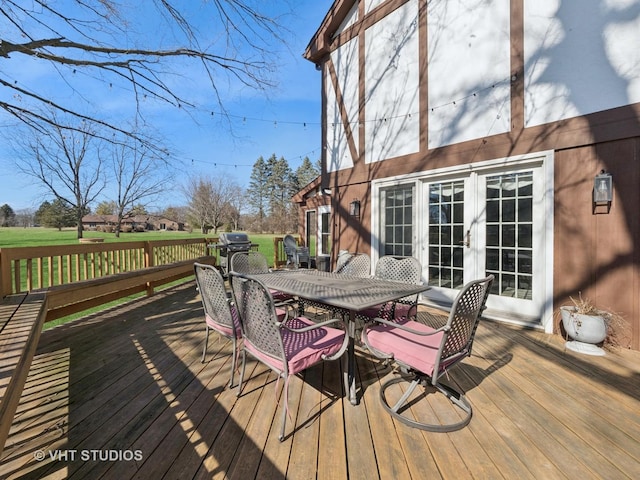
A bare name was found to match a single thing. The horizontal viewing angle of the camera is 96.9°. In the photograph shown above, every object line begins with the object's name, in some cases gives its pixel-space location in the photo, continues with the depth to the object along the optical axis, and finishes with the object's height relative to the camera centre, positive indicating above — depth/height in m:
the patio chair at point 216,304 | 2.21 -0.56
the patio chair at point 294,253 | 7.10 -0.43
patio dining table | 1.99 -0.46
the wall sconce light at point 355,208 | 5.35 +0.52
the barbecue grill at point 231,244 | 7.99 -0.21
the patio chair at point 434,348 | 1.66 -0.74
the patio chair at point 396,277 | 2.72 -0.47
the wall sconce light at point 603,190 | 2.89 +0.45
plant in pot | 2.77 -0.94
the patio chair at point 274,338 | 1.66 -0.72
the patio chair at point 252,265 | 3.48 -0.36
